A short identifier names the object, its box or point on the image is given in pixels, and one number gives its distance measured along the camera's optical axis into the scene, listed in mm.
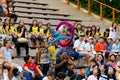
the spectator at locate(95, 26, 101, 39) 18397
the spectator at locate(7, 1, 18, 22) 18188
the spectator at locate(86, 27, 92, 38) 18356
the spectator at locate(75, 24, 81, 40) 17869
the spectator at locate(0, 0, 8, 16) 18250
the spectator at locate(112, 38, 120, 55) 17175
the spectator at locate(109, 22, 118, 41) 18889
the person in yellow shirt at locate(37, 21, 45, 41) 16578
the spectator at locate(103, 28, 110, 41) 18712
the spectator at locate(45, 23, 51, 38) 17003
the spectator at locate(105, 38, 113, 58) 17131
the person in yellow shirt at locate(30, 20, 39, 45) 16527
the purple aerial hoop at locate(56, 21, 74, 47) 14094
